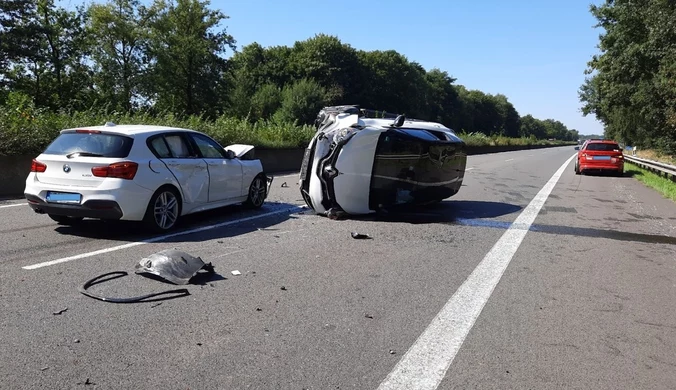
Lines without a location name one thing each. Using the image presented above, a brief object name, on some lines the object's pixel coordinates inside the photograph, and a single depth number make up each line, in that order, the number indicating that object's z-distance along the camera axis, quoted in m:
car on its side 9.35
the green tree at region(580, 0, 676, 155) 29.09
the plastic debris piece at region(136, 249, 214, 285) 5.60
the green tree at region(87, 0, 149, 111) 46.28
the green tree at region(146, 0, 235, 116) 45.72
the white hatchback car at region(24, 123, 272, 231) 7.32
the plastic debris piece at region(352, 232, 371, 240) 8.14
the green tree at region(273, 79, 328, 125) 64.19
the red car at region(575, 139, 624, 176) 24.73
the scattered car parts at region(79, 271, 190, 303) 4.87
